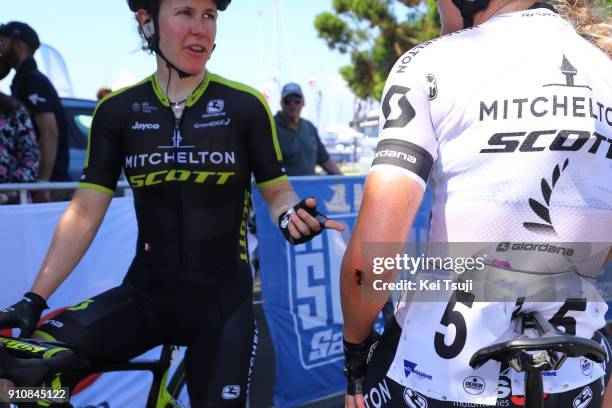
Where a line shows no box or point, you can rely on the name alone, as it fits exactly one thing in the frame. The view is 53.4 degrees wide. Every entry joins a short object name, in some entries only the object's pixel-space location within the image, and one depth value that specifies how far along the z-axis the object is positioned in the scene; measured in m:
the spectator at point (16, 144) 4.43
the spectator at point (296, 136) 6.81
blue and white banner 4.55
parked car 7.72
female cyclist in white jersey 1.50
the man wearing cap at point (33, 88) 5.04
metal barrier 3.72
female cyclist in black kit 2.49
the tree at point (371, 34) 28.88
